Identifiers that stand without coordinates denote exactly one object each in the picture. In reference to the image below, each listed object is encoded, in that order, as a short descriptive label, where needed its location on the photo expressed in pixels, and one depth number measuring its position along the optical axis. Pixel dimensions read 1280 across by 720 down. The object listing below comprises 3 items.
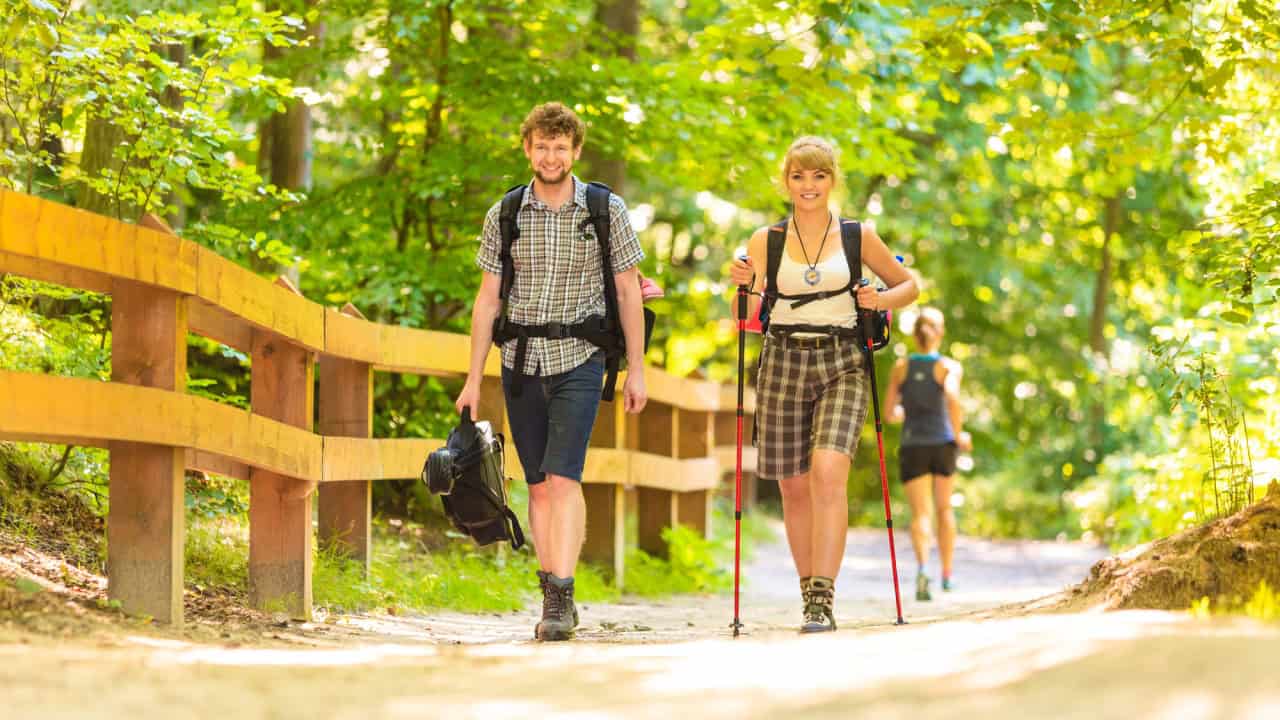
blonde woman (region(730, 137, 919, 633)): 12.72
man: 12.37
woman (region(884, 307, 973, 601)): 22.00
